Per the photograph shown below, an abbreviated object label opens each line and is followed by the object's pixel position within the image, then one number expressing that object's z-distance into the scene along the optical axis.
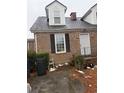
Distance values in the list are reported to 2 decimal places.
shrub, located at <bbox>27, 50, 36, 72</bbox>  3.36
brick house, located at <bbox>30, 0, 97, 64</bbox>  4.04
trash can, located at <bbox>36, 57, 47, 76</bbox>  3.36
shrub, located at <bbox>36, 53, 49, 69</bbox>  3.48
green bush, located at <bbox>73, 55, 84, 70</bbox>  3.73
